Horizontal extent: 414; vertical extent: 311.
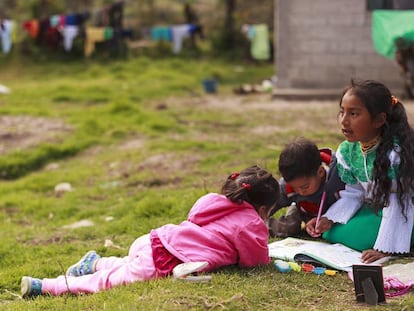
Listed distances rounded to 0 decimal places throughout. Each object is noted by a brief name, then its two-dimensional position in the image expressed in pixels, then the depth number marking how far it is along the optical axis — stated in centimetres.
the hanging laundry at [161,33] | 1948
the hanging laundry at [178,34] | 1948
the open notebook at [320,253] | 474
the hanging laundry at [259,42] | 1948
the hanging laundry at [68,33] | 1897
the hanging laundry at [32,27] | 1911
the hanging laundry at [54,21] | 1906
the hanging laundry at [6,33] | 1806
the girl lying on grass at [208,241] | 448
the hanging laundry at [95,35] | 1912
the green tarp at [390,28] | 1197
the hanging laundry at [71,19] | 1914
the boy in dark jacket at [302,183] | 499
